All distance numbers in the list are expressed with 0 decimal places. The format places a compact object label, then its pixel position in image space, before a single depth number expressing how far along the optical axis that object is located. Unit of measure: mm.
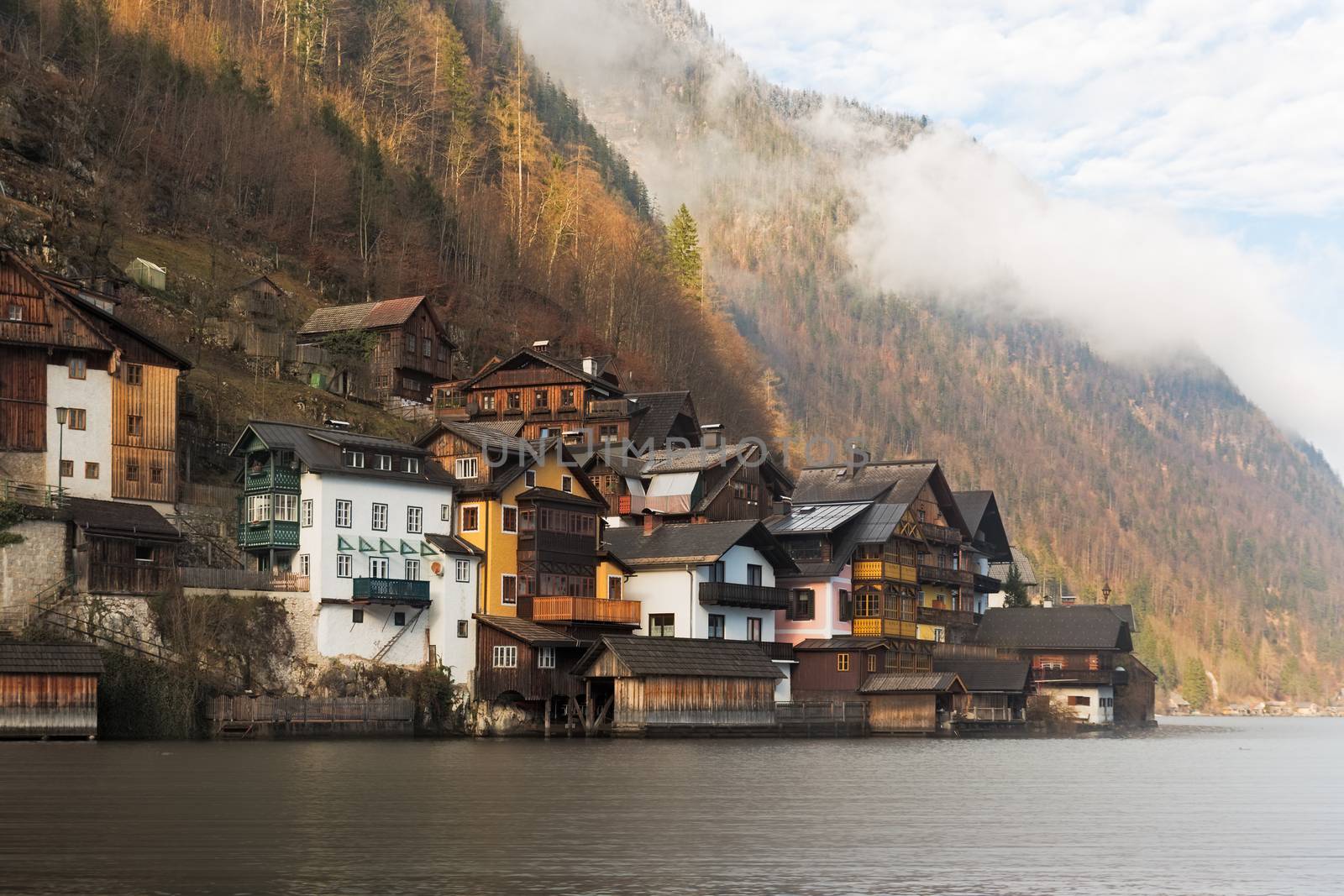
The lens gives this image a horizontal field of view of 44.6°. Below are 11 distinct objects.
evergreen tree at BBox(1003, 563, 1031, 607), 131875
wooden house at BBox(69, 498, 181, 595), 66188
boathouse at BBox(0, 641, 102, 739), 58938
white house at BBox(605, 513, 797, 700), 85875
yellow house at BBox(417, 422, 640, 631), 80312
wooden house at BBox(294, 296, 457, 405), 107875
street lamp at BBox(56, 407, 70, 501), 73938
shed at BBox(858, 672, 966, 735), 90812
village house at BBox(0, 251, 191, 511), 73562
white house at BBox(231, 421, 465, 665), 73688
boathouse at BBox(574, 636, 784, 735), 74062
